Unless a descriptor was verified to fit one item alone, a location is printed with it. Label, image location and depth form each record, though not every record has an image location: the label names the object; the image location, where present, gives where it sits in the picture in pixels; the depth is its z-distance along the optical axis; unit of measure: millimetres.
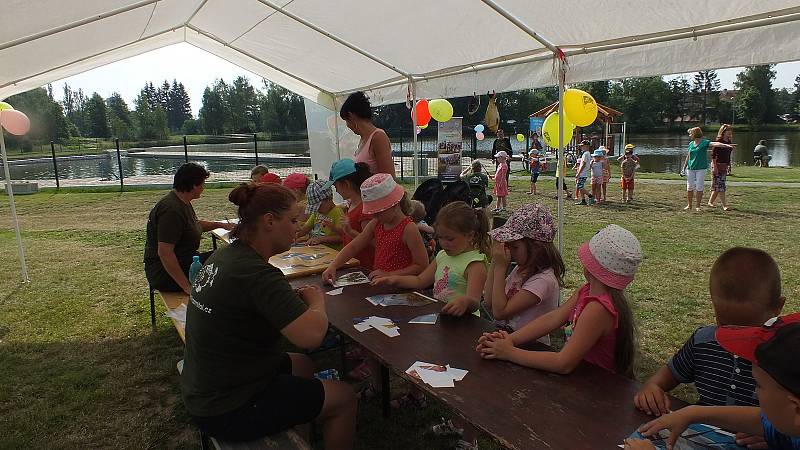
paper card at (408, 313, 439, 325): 2195
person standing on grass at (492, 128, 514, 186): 13305
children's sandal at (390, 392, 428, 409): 2980
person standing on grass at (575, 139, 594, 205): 10938
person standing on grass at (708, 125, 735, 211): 8789
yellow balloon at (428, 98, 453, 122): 11127
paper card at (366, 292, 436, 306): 2475
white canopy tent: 2998
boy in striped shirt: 1401
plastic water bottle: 3480
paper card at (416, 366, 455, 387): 1626
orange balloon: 10030
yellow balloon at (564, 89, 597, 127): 7566
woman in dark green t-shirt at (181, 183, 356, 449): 1714
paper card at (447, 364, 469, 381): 1663
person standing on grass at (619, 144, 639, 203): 10562
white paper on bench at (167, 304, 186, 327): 3075
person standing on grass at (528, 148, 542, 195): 12766
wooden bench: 1792
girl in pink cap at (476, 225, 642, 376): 1636
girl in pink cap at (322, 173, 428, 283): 2822
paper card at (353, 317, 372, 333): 2157
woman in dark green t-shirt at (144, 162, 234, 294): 3566
